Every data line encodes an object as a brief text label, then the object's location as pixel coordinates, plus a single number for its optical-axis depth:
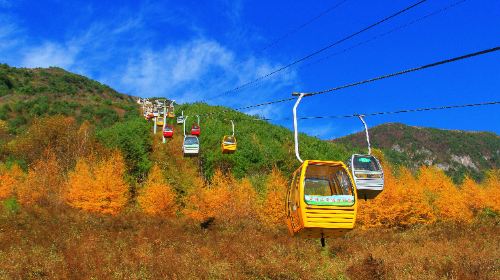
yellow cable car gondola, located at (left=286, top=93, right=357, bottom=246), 12.45
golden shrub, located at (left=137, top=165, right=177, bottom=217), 53.38
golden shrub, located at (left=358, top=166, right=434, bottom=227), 52.56
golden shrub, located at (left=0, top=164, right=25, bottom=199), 55.09
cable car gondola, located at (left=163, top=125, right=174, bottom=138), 43.31
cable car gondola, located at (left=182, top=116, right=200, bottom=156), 34.25
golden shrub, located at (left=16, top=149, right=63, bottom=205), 52.91
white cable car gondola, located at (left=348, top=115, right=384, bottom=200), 15.67
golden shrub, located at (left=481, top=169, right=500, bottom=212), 61.47
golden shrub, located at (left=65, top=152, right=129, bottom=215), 49.53
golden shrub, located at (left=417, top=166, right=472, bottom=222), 59.00
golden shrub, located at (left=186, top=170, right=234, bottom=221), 54.84
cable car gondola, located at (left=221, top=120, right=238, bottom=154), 33.81
